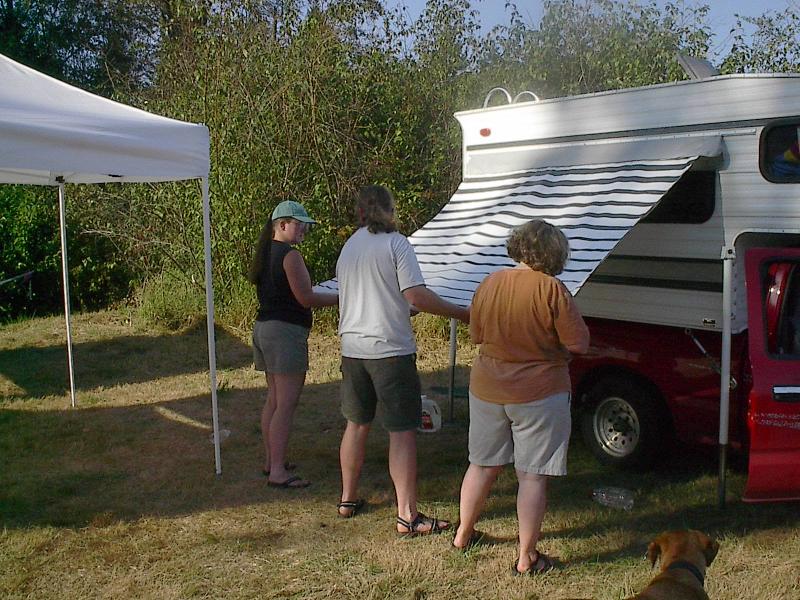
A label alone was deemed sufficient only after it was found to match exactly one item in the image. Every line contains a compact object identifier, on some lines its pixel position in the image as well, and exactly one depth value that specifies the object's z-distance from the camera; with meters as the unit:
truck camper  3.97
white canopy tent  3.97
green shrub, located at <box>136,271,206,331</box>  10.78
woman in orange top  3.34
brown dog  2.55
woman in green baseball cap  4.46
